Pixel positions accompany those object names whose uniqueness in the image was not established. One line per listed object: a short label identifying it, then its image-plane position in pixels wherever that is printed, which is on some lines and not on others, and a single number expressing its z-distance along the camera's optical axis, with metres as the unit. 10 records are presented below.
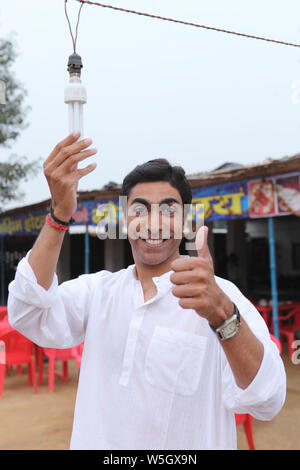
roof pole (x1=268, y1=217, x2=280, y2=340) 5.50
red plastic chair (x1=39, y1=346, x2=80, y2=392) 5.12
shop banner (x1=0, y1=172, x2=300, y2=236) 5.11
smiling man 1.11
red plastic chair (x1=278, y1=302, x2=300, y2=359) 6.36
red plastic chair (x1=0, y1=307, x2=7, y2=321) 6.30
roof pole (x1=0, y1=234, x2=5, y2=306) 11.71
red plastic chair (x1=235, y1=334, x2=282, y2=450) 3.26
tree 9.48
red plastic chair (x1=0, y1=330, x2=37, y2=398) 5.03
